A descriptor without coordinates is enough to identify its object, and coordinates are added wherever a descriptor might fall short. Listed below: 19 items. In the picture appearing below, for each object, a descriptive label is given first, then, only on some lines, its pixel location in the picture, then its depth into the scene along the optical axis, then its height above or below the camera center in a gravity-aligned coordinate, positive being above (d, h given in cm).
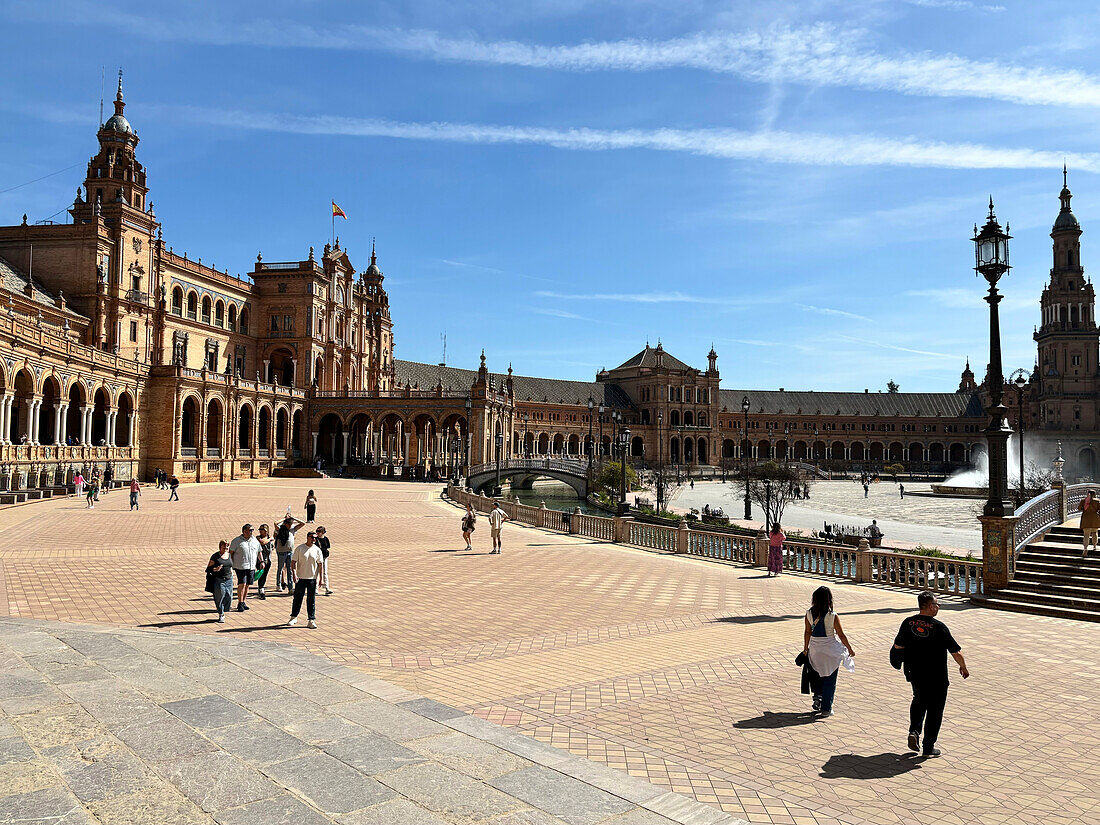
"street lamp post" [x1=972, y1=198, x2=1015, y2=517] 1546 +174
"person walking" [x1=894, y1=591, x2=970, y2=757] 699 -207
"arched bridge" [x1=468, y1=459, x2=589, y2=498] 6244 -248
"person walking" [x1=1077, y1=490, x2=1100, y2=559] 1617 -152
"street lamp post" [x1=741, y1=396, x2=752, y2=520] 4578 -383
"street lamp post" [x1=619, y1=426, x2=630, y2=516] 3919 +26
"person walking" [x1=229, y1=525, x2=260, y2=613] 1320 -219
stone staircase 1421 -274
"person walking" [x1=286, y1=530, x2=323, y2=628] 1184 -217
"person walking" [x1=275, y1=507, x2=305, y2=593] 1563 -229
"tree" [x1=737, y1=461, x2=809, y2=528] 4697 -280
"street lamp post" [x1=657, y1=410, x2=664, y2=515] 5218 -297
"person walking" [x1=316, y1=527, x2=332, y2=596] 1474 -230
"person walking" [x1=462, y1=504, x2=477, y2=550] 2288 -251
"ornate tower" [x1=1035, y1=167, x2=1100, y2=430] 11769 +1640
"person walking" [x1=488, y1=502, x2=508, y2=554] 2273 -246
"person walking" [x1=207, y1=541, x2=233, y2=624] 1221 -225
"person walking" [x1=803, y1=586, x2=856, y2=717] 805 -218
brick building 4625 +668
